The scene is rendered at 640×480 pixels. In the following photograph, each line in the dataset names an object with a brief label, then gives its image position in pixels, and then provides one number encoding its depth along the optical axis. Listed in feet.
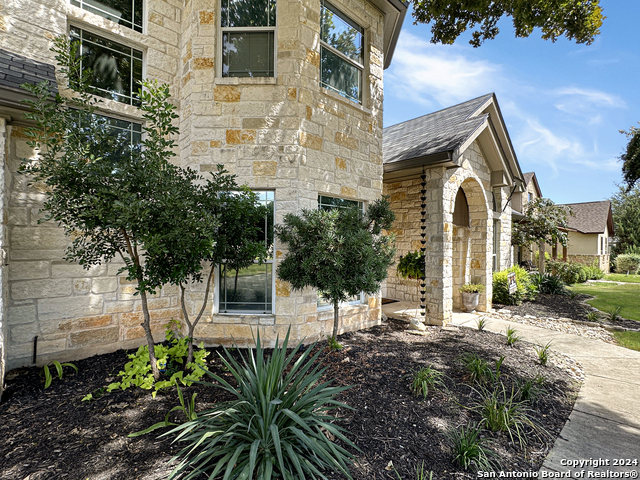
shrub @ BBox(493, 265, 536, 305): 31.01
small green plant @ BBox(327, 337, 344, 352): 15.56
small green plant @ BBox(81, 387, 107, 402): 10.74
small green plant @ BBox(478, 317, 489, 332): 20.88
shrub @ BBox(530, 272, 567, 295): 37.32
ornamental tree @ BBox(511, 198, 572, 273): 40.16
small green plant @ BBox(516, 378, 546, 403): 11.59
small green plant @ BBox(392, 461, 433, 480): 7.39
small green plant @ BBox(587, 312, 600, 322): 25.04
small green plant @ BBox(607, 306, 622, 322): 24.97
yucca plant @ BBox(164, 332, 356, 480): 6.89
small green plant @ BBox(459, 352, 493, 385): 12.60
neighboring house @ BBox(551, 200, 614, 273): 76.07
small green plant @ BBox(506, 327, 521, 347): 17.90
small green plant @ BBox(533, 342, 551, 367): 15.30
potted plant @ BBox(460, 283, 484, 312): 27.35
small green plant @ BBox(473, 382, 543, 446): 9.59
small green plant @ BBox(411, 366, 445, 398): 11.39
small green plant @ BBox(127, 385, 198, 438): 8.75
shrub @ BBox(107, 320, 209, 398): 11.38
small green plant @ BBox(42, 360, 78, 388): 11.71
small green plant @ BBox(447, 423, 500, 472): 8.04
